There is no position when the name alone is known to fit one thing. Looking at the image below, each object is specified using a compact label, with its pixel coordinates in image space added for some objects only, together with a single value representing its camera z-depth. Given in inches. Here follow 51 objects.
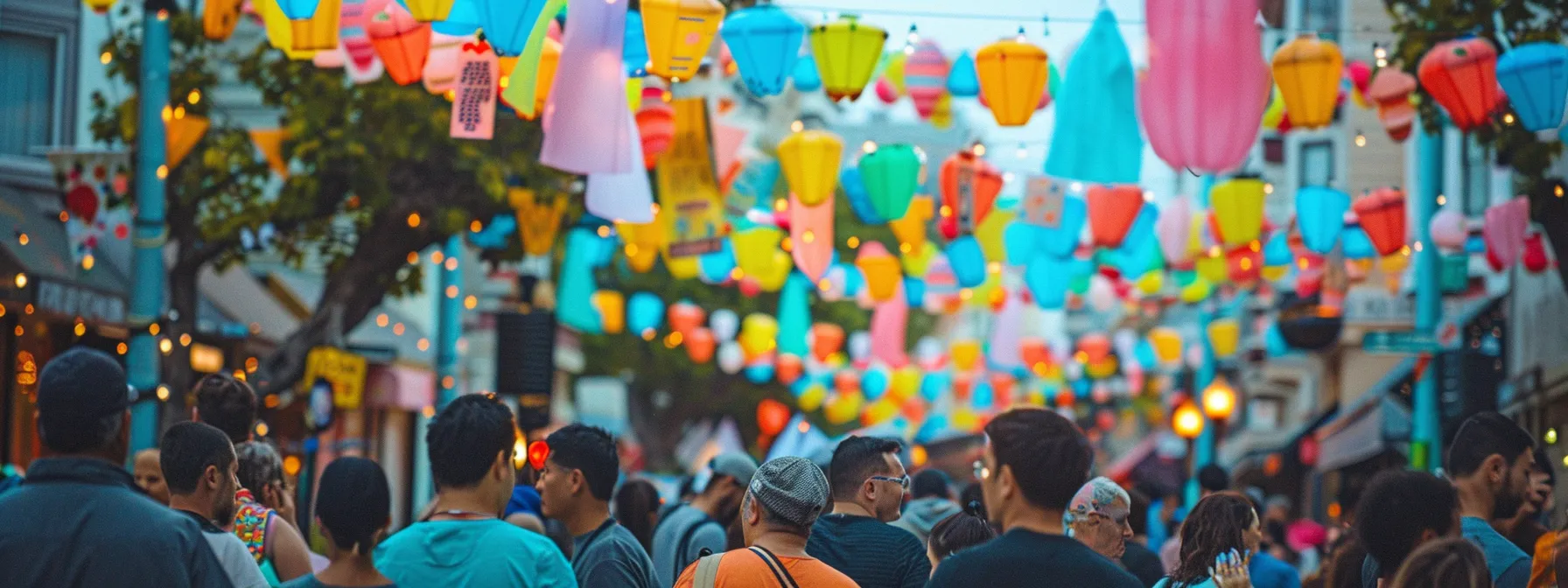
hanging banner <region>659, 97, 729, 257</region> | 665.0
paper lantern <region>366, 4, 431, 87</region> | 504.1
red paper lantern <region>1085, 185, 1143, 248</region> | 737.0
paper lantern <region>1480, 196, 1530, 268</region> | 643.5
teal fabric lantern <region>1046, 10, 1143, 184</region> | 510.9
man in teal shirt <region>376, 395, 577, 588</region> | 224.7
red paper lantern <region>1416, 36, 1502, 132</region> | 519.8
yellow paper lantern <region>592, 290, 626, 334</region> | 1371.8
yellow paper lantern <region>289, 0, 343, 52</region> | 478.6
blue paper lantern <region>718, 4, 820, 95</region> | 510.0
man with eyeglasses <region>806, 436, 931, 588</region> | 297.3
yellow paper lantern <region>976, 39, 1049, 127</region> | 546.6
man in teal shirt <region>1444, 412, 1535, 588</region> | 281.3
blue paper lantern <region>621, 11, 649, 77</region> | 494.3
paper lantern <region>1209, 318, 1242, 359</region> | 1304.1
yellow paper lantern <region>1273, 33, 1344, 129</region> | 526.3
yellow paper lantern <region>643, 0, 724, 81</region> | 466.6
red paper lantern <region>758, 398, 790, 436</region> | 1492.4
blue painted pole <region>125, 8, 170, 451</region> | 541.0
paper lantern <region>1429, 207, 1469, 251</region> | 746.8
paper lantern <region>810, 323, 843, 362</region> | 1378.0
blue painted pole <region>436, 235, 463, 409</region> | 859.4
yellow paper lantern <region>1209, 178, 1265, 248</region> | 709.3
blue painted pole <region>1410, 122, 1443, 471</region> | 748.0
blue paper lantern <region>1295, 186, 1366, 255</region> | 708.7
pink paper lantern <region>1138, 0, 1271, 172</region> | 448.5
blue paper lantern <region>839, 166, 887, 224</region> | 714.0
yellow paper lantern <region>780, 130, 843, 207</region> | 634.2
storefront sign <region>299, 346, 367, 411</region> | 768.3
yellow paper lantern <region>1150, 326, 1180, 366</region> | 1519.4
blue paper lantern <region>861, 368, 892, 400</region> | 1667.1
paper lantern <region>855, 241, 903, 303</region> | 981.8
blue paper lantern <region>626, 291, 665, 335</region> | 1301.7
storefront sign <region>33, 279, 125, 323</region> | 675.4
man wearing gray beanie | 236.4
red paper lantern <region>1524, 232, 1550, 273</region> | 701.9
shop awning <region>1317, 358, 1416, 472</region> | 933.2
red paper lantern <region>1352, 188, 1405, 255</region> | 706.2
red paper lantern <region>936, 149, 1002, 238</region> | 736.3
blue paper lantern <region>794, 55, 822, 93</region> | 633.6
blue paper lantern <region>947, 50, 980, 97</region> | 648.4
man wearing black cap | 198.2
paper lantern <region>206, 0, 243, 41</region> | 547.2
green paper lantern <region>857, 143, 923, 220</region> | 666.8
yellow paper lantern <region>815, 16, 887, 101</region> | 537.0
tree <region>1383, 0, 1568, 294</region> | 562.3
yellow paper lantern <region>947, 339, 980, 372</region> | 1505.9
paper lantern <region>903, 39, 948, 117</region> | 661.3
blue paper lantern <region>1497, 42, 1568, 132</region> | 483.2
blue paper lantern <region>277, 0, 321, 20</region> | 436.5
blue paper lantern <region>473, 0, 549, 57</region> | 424.5
